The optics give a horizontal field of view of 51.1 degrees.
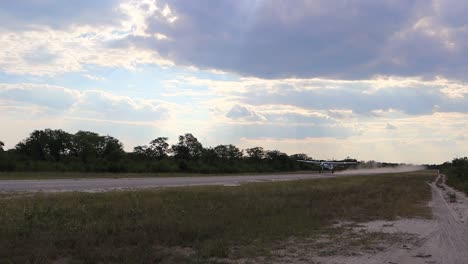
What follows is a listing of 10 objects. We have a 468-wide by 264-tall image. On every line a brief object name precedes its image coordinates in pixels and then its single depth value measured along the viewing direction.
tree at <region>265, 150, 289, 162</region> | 155.36
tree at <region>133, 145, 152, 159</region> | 113.75
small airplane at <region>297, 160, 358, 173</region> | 112.81
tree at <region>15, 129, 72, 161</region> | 88.38
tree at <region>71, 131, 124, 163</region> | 93.25
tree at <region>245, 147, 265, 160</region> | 154.56
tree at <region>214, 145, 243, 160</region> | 133.80
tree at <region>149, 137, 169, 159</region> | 119.00
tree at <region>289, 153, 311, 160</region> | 168.27
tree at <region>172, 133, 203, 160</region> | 121.19
